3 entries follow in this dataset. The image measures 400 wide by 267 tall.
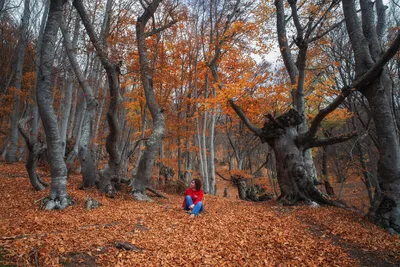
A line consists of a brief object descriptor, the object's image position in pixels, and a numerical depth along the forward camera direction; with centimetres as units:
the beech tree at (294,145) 700
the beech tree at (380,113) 480
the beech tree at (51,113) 511
